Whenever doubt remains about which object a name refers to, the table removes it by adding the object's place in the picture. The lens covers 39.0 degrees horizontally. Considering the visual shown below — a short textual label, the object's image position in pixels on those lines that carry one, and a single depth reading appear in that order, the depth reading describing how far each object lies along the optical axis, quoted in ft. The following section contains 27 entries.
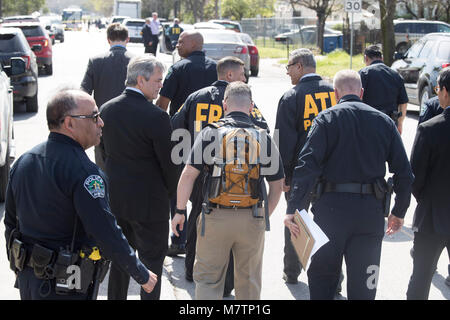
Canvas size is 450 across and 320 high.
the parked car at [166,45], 92.48
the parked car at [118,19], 163.18
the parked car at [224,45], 61.00
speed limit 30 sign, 63.16
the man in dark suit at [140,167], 14.34
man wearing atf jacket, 17.46
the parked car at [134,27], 143.23
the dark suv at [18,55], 44.78
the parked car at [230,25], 107.37
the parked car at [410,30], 89.80
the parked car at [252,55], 74.18
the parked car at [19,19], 88.74
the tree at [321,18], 115.24
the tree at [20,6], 190.29
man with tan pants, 12.98
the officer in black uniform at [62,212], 9.98
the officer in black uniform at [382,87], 24.54
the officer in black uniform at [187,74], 20.75
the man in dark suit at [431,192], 13.85
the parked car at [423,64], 43.47
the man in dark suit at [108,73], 22.93
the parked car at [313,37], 123.65
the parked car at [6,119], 25.50
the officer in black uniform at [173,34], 83.15
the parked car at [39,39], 67.26
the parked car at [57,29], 147.43
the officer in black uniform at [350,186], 13.24
